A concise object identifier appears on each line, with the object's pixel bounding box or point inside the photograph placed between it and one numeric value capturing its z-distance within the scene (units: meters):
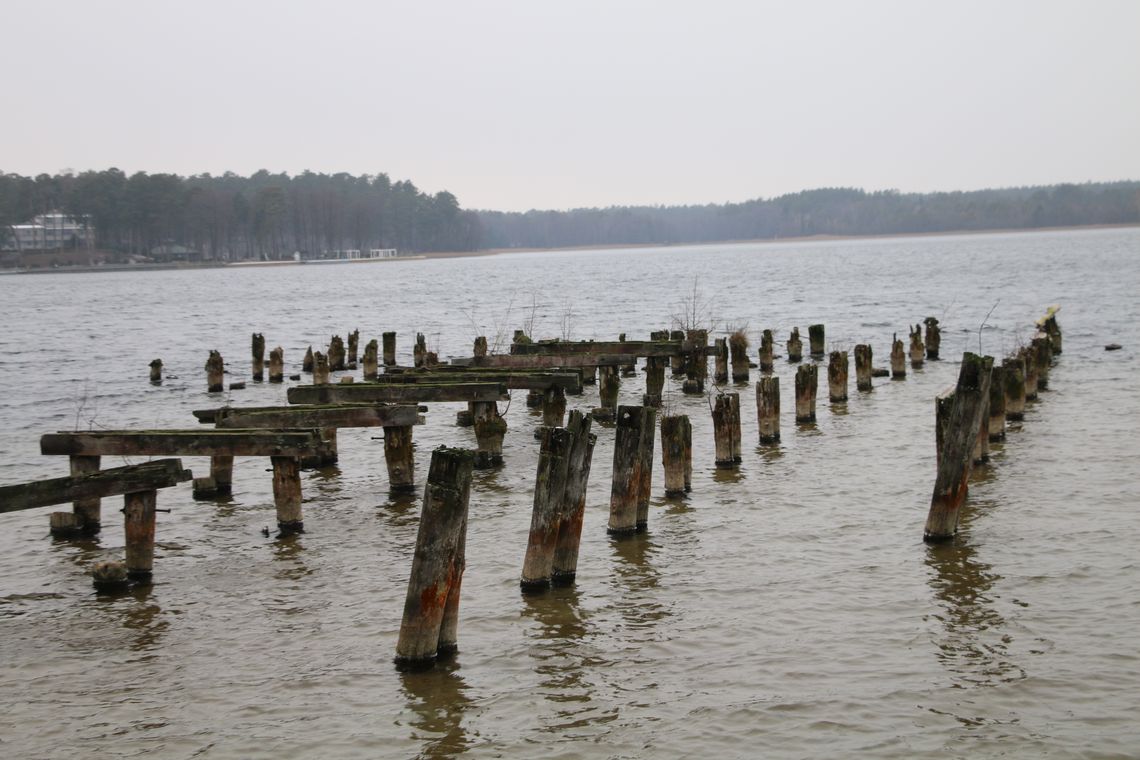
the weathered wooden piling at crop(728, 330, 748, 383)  29.50
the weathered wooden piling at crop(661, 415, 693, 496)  15.16
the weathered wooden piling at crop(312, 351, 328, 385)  28.84
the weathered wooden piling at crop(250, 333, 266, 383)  33.06
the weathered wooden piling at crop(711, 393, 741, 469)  17.25
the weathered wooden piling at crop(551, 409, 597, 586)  11.57
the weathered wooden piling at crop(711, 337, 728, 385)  28.70
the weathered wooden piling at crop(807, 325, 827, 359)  34.91
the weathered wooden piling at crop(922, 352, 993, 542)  12.74
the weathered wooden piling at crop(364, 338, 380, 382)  32.47
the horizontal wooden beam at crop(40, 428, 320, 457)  13.62
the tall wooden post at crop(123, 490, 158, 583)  12.09
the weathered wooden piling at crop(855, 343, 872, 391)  26.50
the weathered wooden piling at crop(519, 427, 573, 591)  11.24
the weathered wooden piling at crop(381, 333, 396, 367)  33.78
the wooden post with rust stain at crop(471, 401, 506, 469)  18.36
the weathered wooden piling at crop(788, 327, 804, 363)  34.69
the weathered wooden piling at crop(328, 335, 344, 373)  35.44
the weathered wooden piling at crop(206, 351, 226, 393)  31.12
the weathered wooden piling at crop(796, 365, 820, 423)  21.66
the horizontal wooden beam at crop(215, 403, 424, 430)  15.66
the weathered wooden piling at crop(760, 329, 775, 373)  31.19
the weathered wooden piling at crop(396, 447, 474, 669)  9.37
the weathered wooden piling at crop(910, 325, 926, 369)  31.14
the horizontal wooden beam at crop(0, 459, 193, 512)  11.94
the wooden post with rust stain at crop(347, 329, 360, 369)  36.72
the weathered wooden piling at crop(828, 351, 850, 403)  24.50
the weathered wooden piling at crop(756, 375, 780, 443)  19.25
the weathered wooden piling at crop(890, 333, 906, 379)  28.86
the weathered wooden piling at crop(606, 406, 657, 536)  13.16
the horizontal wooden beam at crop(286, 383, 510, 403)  17.73
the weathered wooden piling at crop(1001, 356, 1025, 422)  20.83
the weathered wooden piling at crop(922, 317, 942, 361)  33.34
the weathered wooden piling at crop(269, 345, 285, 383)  32.53
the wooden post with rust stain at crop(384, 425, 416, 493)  16.27
